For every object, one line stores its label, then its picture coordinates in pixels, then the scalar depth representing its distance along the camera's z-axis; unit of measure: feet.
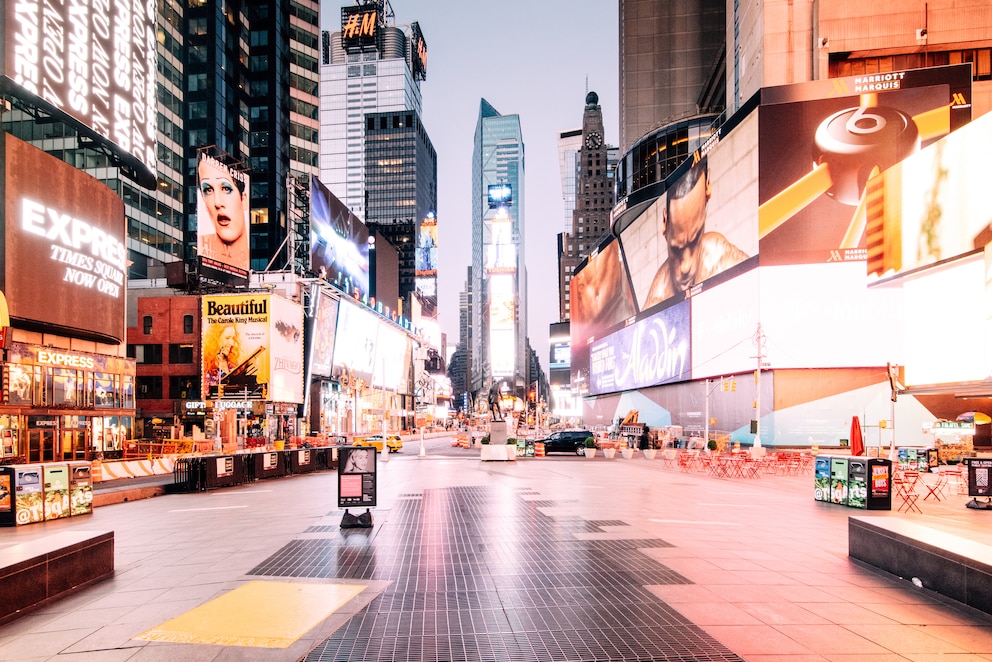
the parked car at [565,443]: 142.10
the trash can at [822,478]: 57.21
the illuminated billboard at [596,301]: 301.84
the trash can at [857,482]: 53.06
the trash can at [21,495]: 45.55
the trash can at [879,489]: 52.60
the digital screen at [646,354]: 210.79
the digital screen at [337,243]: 221.87
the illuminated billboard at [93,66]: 87.30
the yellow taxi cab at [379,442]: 148.56
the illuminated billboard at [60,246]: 91.91
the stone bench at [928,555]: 25.08
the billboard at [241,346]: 186.09
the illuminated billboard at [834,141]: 151.53
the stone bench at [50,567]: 24.86
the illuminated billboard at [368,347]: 245.84
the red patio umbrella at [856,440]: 64.00
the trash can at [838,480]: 55.21
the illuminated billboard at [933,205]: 96.48
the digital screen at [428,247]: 611.06
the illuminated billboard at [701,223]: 164.55
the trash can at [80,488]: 51.19
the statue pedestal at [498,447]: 108.17
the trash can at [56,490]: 48.91
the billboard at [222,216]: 158.20
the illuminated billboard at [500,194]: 574.15
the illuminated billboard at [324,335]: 218.59
